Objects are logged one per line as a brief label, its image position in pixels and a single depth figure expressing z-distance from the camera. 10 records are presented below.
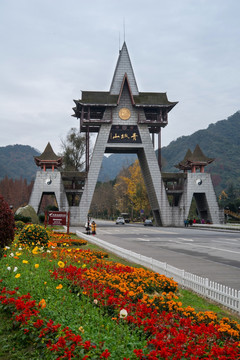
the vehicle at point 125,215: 87.42
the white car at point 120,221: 68.25
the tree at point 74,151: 70.00
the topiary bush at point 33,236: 16.67
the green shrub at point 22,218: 38.97
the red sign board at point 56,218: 26.53
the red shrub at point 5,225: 13.13
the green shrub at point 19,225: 30.30
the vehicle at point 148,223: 59.34
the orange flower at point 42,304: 6.34
